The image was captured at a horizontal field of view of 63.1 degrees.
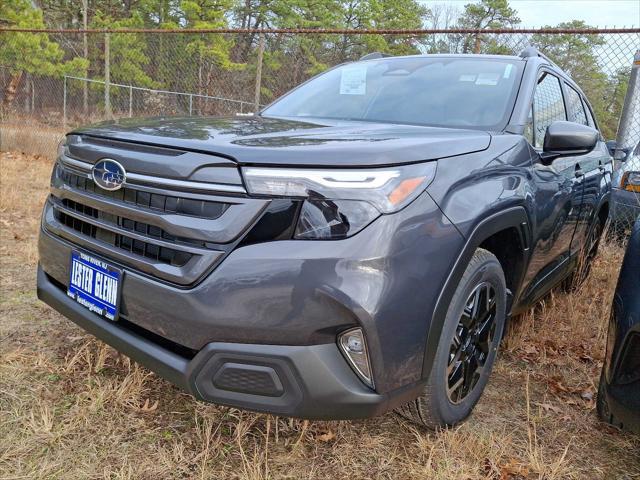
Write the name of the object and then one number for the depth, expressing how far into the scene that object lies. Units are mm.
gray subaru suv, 1464
